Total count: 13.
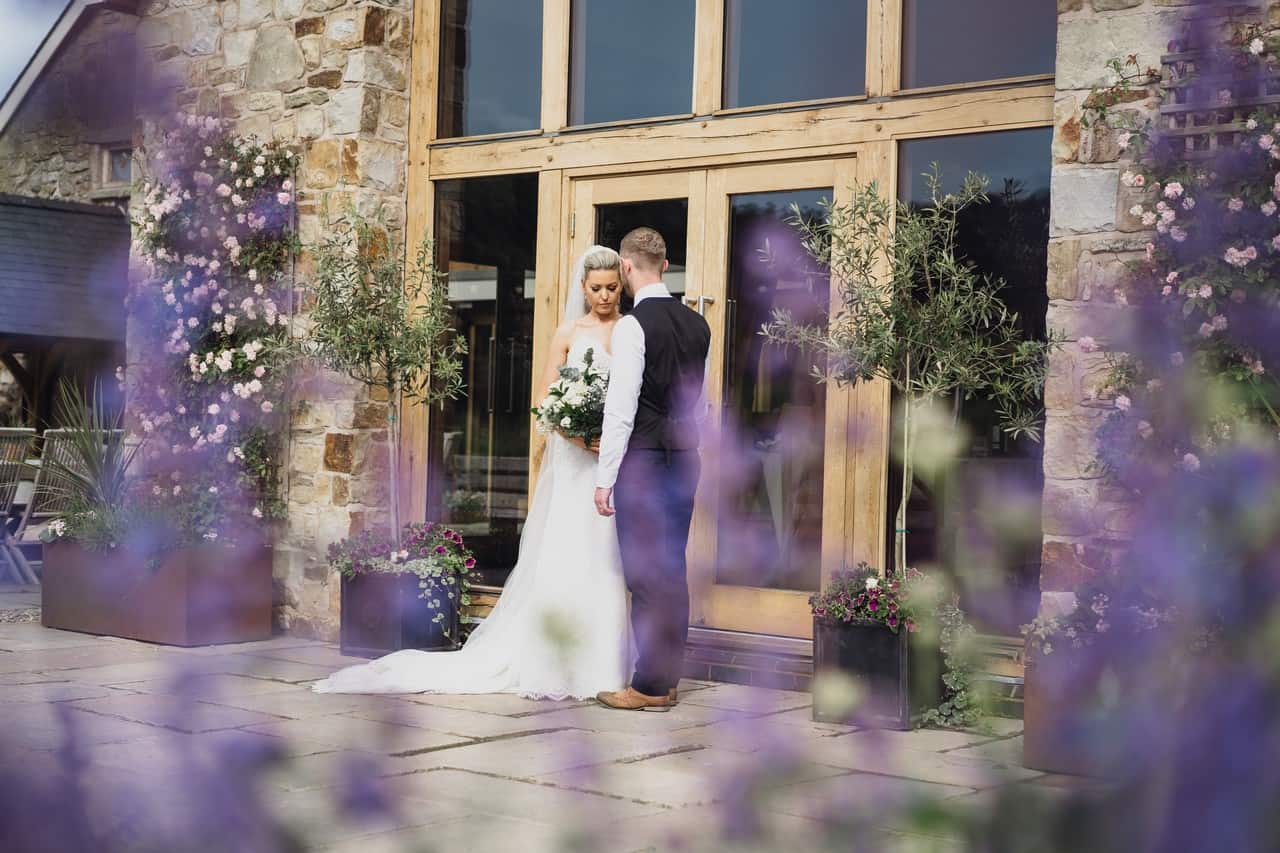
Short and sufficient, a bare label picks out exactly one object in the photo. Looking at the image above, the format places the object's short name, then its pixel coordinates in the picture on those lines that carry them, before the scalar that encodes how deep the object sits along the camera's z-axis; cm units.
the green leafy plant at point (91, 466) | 705
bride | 541
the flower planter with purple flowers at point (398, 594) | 629
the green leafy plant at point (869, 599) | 488
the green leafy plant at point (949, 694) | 479
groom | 505
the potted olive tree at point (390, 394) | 630
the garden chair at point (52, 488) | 717
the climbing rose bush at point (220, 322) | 697
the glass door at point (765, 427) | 568
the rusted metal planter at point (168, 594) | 665
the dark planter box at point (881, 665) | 488
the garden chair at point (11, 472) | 852
